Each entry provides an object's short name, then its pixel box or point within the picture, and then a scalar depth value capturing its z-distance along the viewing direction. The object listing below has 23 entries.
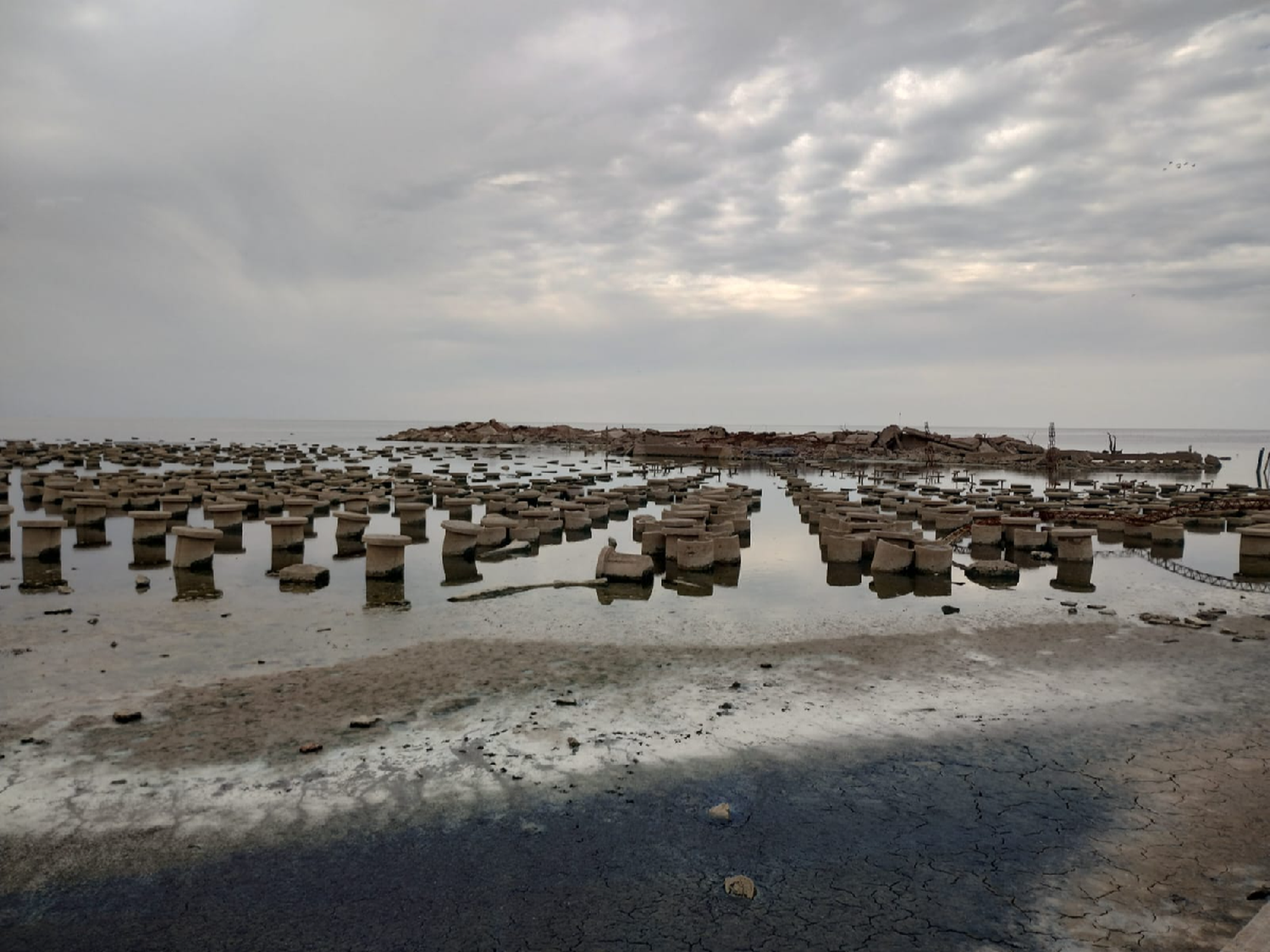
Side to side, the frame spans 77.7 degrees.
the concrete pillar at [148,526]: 16.20
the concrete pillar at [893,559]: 14.34
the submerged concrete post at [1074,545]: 15.32
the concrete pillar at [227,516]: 18.48
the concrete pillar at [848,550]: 15.35
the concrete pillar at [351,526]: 17.12
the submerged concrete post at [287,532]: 16.05
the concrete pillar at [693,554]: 14.50
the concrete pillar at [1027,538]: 17.19
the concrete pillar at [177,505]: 19.81
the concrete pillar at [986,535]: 17.50
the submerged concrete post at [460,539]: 15.79
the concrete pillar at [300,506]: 18.95
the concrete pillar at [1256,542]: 15.52
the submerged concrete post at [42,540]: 14.73
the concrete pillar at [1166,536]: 18.03
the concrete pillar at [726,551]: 15.09
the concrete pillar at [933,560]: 14.10
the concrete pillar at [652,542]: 15.30
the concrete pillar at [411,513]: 19.95
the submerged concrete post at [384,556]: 13.33
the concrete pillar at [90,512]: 18.70
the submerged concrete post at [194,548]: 13.90
